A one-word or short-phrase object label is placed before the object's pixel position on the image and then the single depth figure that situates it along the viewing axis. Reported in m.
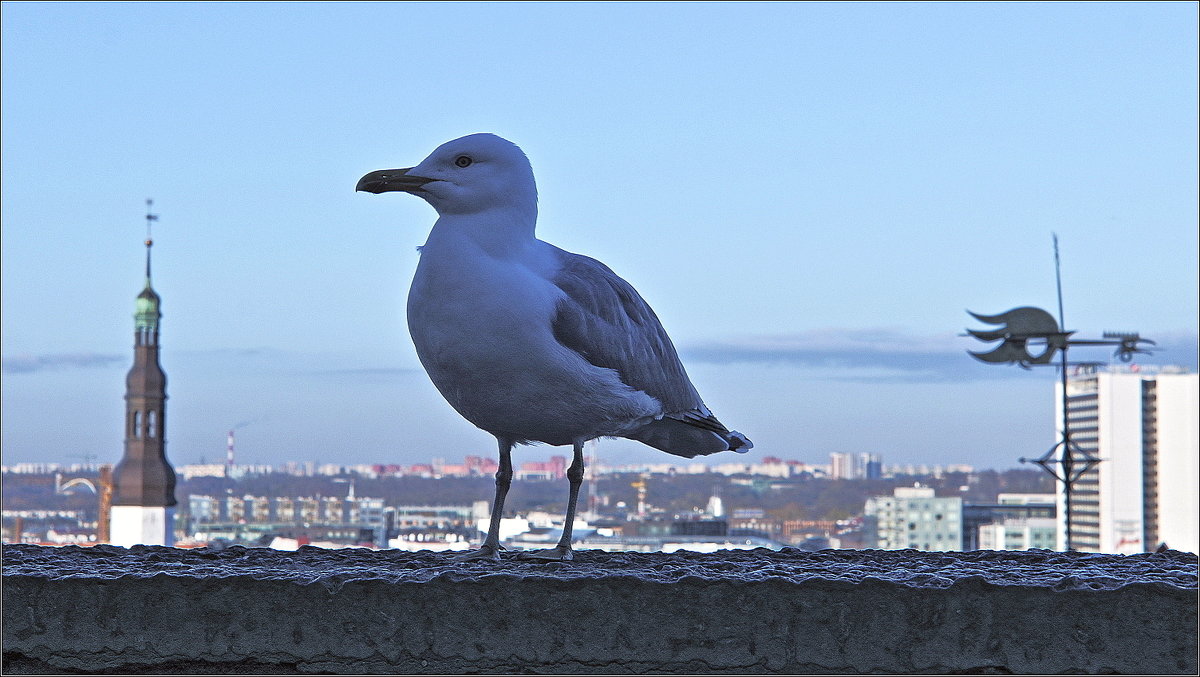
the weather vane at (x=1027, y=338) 10.47
